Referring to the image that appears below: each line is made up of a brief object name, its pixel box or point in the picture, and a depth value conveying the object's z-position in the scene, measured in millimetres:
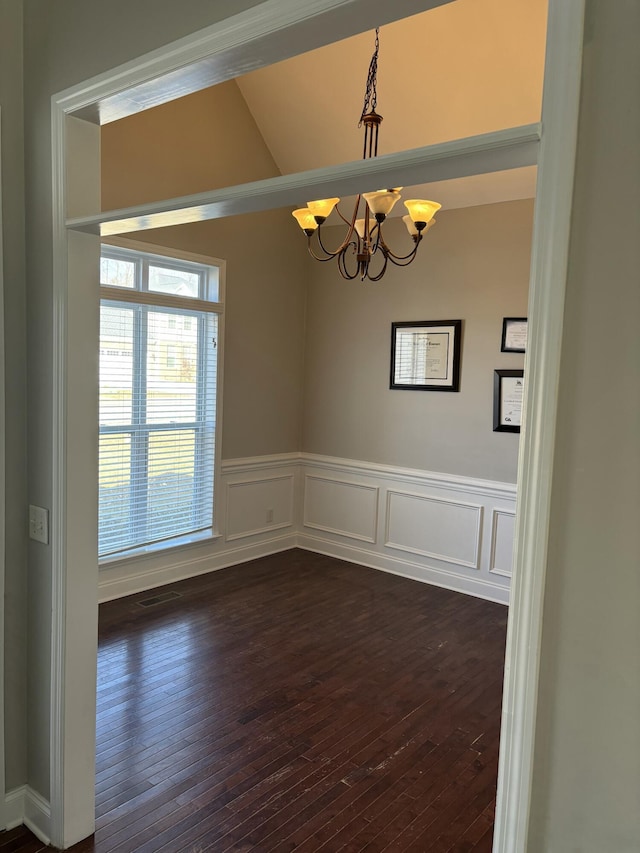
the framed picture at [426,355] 4641
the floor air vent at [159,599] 4184
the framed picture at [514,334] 4297
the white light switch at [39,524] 2068
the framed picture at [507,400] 4332
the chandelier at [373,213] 2941
